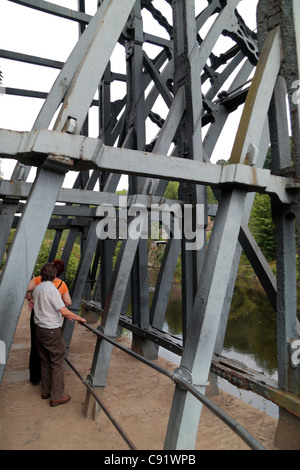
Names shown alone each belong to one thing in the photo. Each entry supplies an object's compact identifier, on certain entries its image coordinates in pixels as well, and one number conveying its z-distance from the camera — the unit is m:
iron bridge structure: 1.98
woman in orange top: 3.73
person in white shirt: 3.45
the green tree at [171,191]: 53.26
